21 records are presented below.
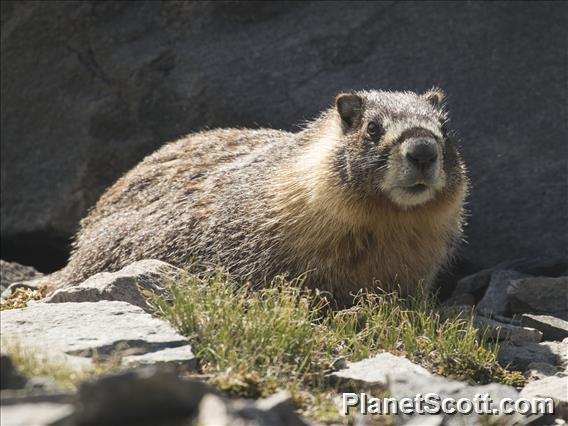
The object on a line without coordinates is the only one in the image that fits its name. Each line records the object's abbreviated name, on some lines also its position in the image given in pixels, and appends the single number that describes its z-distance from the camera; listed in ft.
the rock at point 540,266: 68.85
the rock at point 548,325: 56.13
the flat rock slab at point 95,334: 39.52
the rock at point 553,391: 41.11
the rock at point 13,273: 74.23
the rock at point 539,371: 48.62
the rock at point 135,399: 28.91
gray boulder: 73.46
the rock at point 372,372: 41.42
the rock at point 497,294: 64.69
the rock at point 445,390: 37.60
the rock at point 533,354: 50.75
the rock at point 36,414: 28.89
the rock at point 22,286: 69.46
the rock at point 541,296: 63.67
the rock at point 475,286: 69.51
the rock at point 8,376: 34.88
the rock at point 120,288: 50.49
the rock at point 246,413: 31.27
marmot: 55.52
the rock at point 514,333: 54.03
